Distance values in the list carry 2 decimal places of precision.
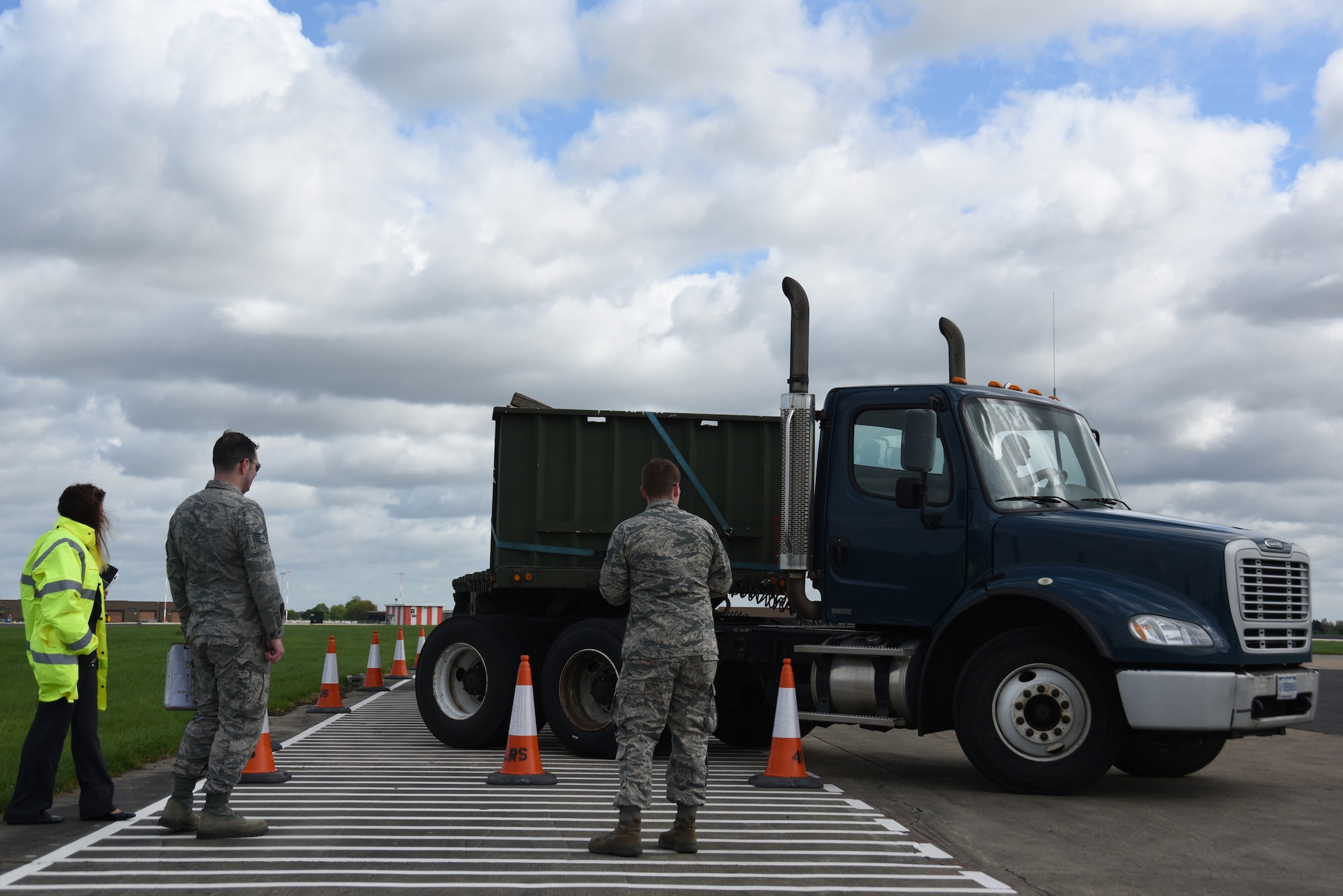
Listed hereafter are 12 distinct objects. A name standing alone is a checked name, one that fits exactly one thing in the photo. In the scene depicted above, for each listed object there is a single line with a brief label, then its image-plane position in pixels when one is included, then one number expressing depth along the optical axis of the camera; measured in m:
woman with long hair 7.62
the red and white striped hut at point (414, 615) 49.72
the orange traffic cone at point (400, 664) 22.69
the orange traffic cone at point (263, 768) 9.27
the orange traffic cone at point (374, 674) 19.06
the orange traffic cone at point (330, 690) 15.55
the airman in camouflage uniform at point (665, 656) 6.63
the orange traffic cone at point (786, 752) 9.34
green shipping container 11.59
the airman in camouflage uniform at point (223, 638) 7.07
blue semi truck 8.87
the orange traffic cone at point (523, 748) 9.37
